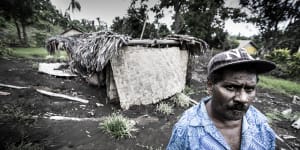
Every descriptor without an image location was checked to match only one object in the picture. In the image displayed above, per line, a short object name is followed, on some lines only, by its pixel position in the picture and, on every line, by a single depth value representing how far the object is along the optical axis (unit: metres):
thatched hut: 4.90
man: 1.31
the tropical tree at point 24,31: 21.56
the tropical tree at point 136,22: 17.03
